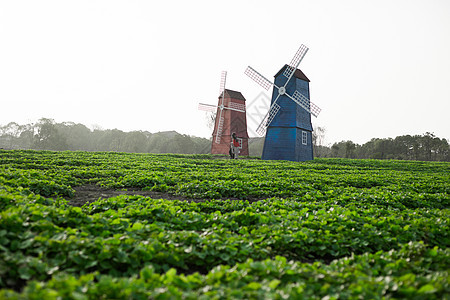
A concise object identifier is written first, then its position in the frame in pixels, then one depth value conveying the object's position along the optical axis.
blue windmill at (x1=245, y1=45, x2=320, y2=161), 31.30
